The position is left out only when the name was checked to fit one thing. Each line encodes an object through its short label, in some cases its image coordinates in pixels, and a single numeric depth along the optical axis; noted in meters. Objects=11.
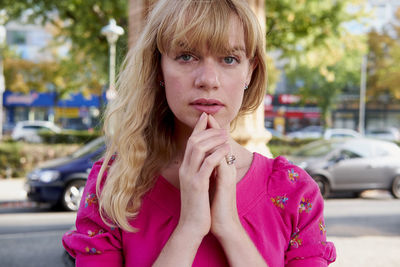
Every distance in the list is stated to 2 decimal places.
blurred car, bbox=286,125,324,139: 29.59
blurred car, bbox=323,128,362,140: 24.76
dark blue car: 8.27
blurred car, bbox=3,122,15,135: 29.85
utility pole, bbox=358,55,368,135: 28.41
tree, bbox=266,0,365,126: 11.52
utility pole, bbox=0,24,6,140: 18.96
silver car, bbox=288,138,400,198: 9.92
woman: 1.29
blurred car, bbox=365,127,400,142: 28.38
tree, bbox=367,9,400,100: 23.03
